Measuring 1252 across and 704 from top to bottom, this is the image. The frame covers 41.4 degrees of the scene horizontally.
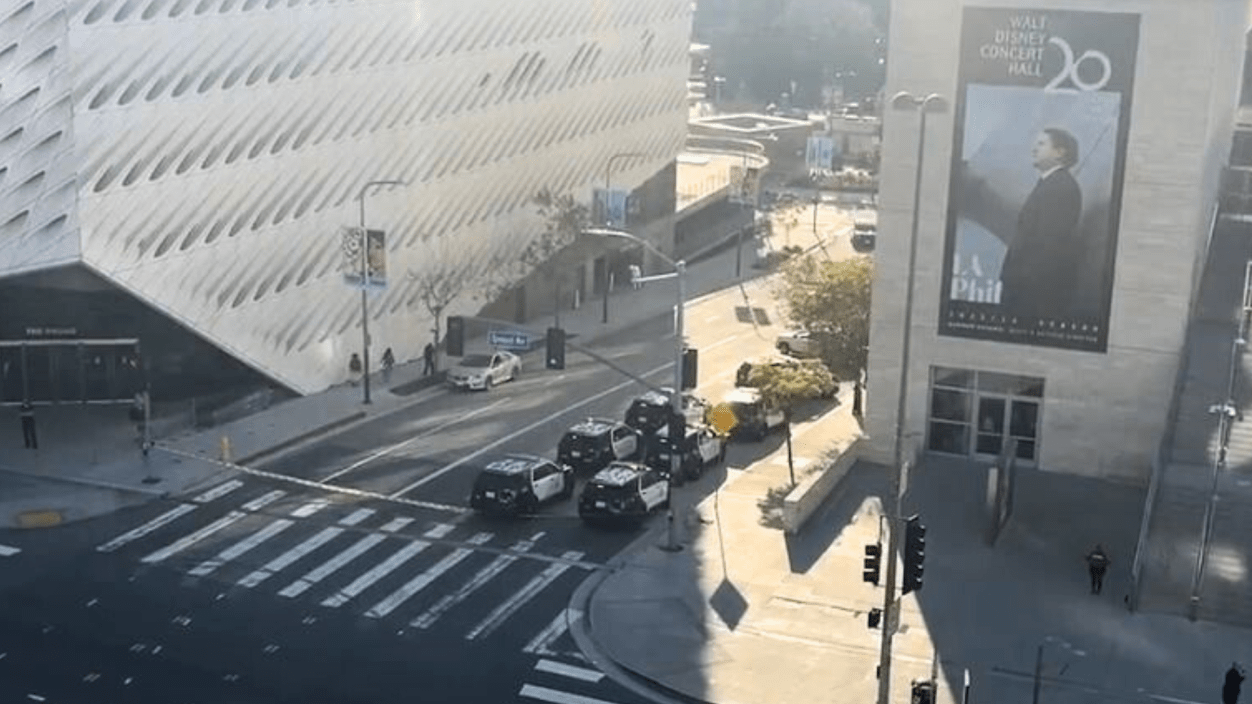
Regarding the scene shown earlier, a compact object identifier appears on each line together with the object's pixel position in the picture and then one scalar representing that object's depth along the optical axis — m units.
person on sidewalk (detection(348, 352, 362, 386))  59.94
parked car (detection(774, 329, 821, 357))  63.72
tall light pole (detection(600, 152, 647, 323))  75.54
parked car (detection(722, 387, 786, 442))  51.62
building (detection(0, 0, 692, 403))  47.38
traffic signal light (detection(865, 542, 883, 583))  31.03
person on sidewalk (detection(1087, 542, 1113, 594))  38.47
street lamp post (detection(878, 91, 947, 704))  29.12
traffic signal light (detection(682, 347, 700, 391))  43.08
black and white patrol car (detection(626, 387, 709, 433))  52.09
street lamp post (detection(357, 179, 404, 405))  55.47
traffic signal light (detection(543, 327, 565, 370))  44.66
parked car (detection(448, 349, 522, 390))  58.75
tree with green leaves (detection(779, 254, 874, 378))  52.94
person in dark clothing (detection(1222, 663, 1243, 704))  31.53
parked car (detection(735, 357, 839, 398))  55.09
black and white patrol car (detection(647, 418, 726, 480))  45.72
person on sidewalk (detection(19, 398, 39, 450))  49.92
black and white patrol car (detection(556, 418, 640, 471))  47.94
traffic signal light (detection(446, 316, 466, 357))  48.50
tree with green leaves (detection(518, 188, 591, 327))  71.75
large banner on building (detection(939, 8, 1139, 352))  46.16
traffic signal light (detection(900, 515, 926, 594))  29.11
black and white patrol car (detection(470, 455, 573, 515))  43.34
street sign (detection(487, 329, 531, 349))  46.31
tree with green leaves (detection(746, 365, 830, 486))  48.59
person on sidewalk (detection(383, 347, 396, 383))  61.00
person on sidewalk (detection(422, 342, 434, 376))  60.25
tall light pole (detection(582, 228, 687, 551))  40.97
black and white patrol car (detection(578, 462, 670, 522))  42.56
